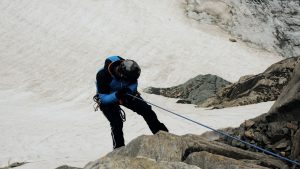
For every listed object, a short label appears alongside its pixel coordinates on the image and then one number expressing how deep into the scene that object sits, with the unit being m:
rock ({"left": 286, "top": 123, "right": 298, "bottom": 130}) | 9.05
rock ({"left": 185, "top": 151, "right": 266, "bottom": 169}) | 7.14
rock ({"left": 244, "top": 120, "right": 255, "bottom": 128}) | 10.72
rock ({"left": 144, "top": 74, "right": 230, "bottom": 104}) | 22.39
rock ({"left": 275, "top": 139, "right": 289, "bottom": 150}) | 9.27
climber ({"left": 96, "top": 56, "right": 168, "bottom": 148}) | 9.43
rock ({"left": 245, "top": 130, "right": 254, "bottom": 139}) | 10.53
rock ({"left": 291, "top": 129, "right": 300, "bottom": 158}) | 8.23
